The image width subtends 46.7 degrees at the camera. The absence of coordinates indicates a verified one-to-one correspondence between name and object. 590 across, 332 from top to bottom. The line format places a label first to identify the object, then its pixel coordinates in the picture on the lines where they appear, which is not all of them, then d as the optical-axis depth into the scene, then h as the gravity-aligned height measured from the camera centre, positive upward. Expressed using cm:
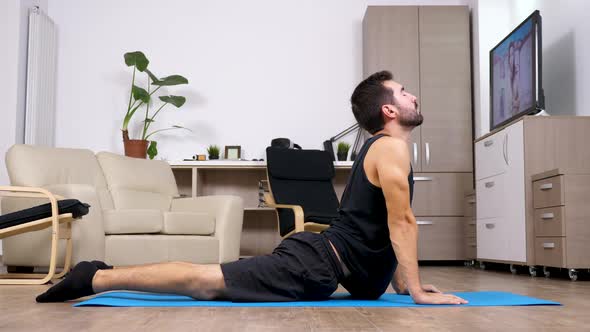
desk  633 +21
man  216 -17
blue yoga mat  218 -30
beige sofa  400 -2
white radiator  603 +117
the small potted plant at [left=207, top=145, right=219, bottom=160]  611 +53
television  452 +100
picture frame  625 +55
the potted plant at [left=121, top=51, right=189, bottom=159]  593 +100
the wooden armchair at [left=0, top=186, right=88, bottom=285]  333 -4
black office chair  493 +23
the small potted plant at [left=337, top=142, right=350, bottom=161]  607 +56
